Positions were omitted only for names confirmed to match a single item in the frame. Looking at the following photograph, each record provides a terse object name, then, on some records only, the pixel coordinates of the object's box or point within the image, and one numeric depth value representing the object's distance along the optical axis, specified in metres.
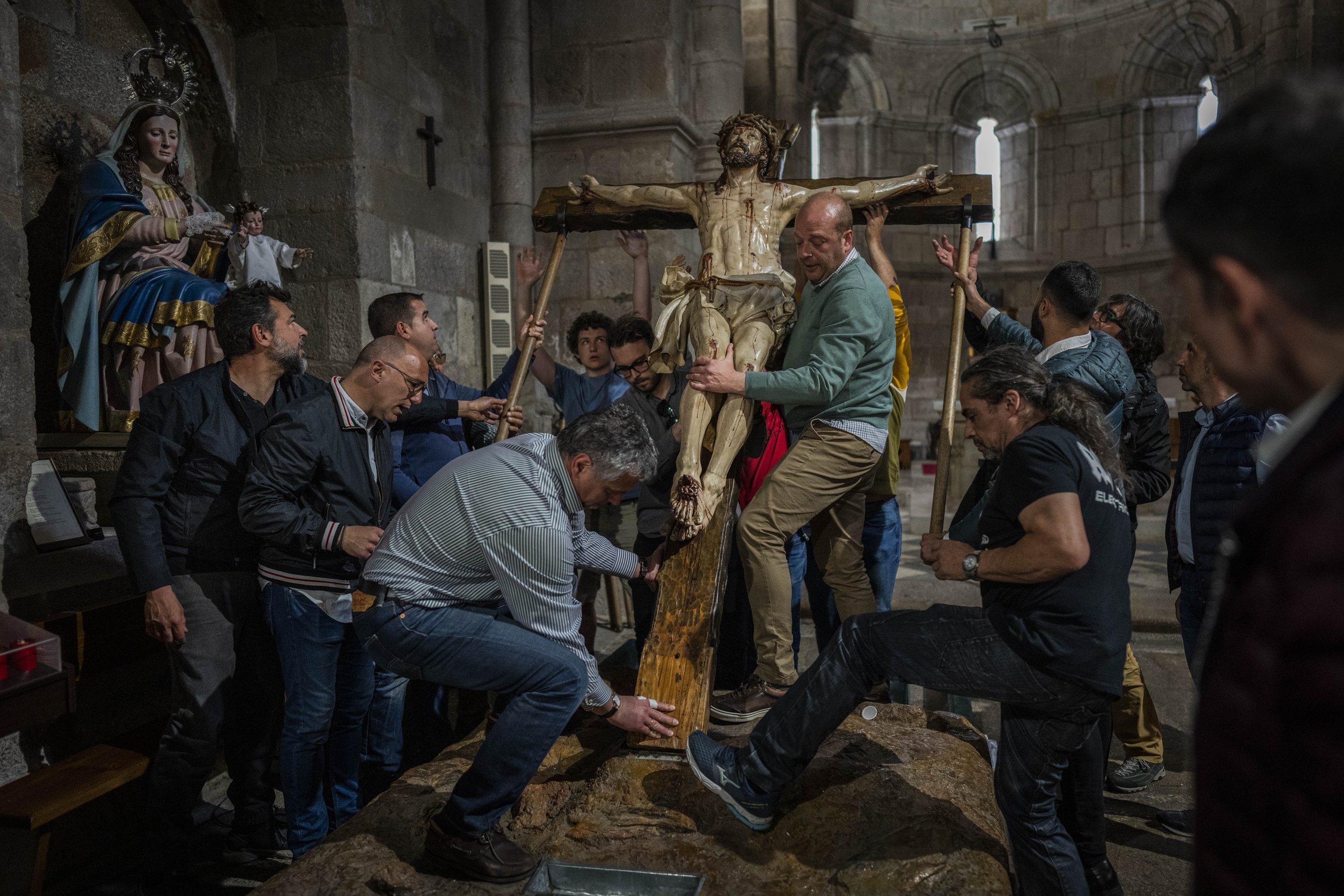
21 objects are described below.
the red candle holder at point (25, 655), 2.47
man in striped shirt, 2.34
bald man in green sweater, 3.12
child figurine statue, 4.32
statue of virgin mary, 3.96
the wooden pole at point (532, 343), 3.94
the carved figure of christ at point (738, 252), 3.46
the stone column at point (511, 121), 6.84
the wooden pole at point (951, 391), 3.20
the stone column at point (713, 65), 7.46
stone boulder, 2.28
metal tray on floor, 2.30
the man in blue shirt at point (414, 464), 3.37
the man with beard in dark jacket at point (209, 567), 2.89
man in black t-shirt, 2.16
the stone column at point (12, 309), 3.07
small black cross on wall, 6.08
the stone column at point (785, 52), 12.33
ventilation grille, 6.61
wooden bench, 2.64
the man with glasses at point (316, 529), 2.81
